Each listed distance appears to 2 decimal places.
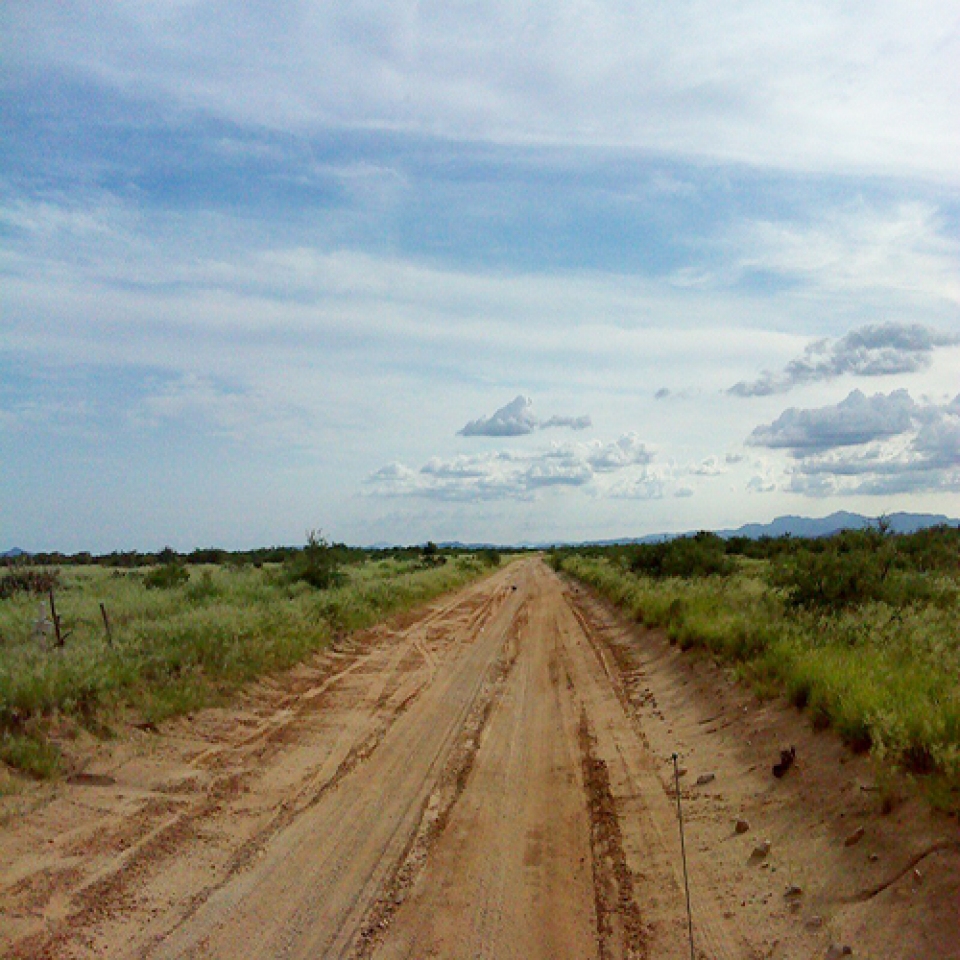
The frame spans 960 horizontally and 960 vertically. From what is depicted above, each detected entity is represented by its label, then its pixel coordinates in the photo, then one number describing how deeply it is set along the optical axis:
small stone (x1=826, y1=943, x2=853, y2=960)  5.15
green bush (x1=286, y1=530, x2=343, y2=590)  30.00
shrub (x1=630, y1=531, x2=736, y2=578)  31.11
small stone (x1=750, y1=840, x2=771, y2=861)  6.89
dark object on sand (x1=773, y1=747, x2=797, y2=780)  8.39
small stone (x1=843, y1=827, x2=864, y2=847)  6.44
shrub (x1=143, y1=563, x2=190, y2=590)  29.45
